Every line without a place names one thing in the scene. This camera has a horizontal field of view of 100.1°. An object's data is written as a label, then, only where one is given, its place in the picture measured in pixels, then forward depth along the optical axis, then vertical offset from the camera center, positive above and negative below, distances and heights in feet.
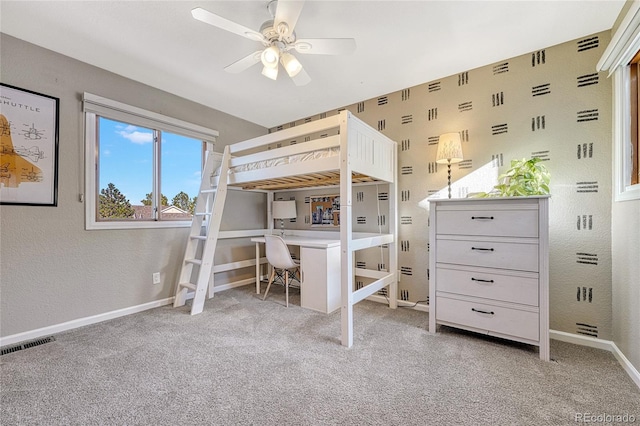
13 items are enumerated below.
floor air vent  6.31 -3.26
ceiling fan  5.05 +3.70
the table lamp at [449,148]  7.73 +1.93
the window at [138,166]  8.06 +1.61
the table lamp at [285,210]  11.75 +0.14
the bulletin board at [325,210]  11.48 +0.15
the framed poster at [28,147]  6.64 +1.69
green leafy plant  6.39 +0.84
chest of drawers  5.94 -1.29
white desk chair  9.25 -1.46
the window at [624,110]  5.42 +2.30
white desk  8.55 -2.01
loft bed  6.68 +1.27
